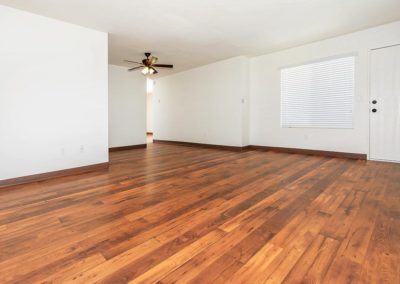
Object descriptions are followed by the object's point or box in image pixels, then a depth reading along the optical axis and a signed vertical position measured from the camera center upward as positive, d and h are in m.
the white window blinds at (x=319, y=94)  4.77 +1.01
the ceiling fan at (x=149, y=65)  5.15 +1.70
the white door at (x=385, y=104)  4.19 +0.64
